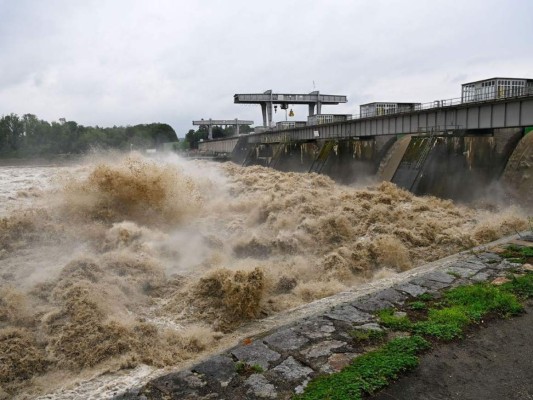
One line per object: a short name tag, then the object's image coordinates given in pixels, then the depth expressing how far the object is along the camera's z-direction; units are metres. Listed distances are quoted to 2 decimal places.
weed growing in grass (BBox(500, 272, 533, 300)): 5.36
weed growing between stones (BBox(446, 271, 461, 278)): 6.27
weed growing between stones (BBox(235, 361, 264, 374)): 3.93
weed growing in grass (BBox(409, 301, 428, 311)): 5.13
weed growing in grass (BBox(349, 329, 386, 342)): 4.37
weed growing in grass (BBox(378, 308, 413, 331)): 4.60
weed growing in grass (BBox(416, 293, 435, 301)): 5.43
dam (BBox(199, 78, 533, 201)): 16.19
